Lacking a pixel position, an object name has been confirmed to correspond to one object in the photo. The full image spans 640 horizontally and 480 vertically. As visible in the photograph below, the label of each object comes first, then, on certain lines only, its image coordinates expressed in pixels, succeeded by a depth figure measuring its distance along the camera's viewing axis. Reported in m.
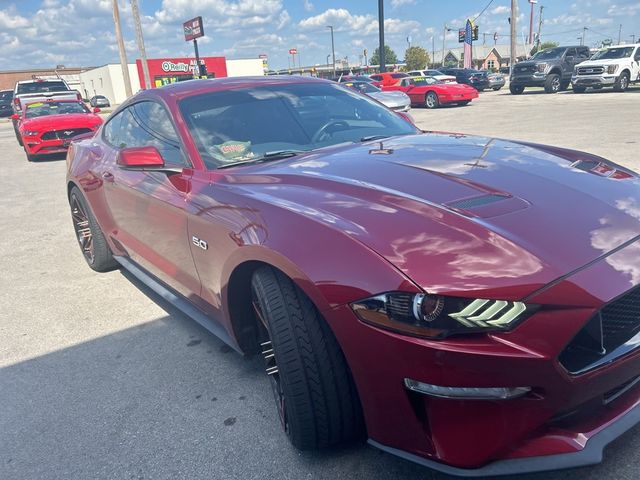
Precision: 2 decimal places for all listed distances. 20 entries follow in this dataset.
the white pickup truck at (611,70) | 20.73
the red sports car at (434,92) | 21.11
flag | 43.19
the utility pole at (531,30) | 77.84
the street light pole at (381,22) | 27.88
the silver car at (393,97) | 14.66
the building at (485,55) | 97.35
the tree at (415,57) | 81.50
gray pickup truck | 23.80
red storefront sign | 62.41
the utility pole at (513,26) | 27.62
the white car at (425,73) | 27.84
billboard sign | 32.78
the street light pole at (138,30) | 22.28
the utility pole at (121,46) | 25.38
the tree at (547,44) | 104.49
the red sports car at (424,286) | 1.59
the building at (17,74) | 84.23
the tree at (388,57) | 92.81
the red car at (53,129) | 12.43
